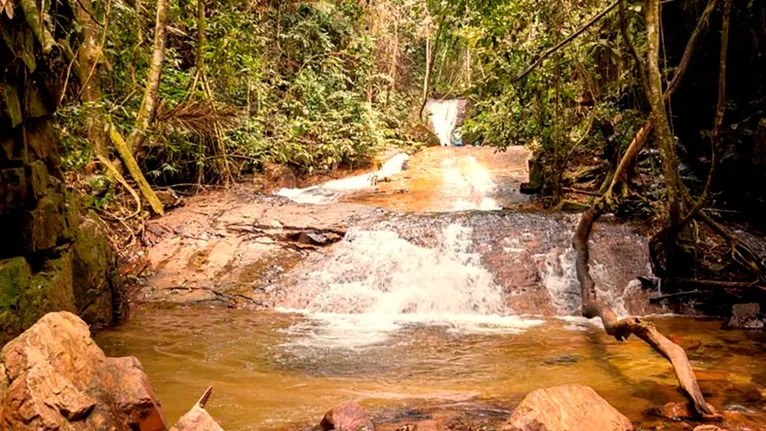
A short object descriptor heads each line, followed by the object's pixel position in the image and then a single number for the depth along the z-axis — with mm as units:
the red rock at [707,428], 3262
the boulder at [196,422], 2881
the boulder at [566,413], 3039
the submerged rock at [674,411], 3762
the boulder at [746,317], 6520
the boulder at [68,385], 2797
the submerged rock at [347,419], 3480
